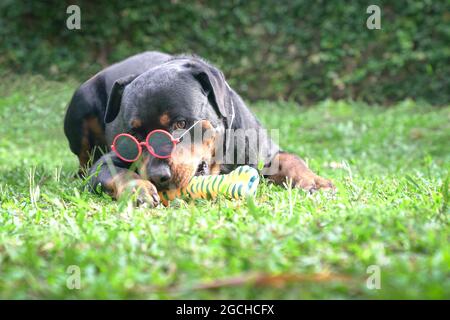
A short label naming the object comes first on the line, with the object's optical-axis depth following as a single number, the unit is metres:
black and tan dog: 3.07
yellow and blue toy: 2.97
